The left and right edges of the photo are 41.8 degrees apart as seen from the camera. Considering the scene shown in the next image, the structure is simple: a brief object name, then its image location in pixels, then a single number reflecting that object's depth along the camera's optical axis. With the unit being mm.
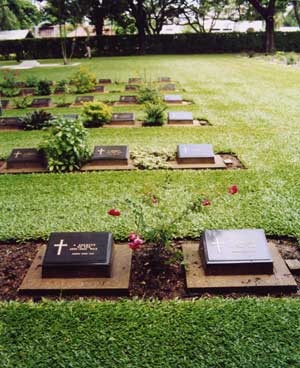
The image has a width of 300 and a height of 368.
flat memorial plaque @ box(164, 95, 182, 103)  10039
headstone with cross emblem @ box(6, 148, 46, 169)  5408
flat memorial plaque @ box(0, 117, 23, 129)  7938
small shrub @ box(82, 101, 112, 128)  7703
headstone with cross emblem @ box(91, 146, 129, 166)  5348
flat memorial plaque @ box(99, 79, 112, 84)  14188
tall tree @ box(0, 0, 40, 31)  43484
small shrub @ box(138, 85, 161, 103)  9597
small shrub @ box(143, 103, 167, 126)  7738
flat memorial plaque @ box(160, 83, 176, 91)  12127
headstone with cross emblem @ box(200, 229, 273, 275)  2830
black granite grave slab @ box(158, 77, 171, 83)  13953
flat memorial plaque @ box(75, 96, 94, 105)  10234
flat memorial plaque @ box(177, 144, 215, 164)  5336
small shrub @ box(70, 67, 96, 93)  12195
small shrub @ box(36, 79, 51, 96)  12055
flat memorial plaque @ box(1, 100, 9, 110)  10372
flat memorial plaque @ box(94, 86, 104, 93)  12400
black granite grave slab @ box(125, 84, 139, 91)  12389
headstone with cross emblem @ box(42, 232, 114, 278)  2826
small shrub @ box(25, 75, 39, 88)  13628
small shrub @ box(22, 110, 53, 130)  7707
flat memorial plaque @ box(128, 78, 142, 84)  13758
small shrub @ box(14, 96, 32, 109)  10227
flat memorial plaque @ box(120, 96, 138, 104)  10258
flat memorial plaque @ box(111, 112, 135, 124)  7930
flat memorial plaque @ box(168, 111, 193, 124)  7715
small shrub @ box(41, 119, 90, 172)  5148
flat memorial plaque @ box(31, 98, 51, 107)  10065
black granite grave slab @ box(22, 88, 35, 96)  12523
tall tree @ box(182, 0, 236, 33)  41531
